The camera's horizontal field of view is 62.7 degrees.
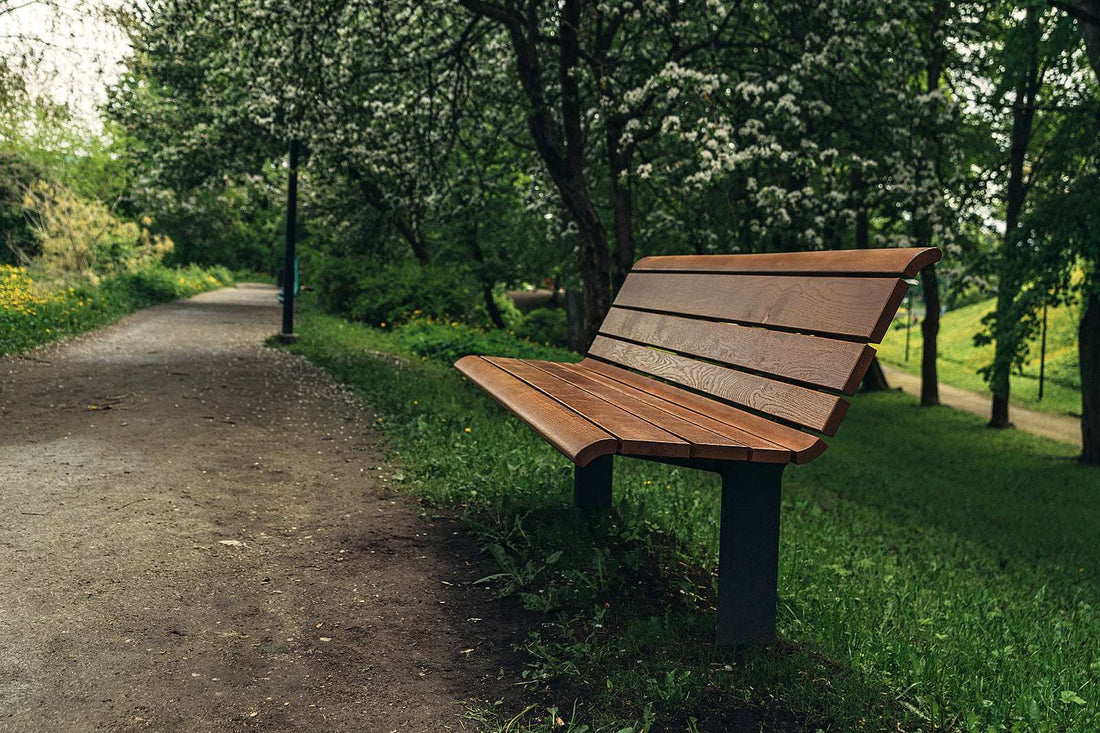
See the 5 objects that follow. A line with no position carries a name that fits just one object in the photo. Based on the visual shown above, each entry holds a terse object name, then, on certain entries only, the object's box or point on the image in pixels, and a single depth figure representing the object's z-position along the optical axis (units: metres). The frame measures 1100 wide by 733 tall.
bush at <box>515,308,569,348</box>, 28.06
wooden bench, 2.67
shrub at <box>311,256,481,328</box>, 17.19
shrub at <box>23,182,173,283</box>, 16.52
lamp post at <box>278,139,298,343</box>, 12.24
